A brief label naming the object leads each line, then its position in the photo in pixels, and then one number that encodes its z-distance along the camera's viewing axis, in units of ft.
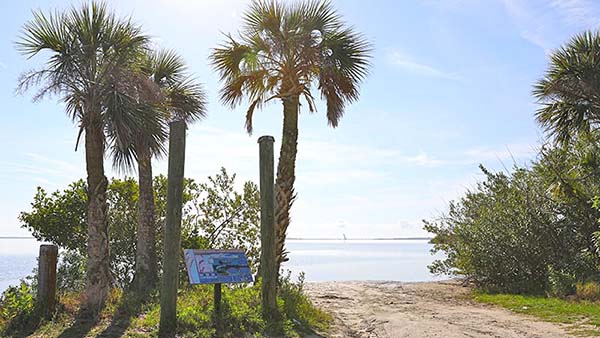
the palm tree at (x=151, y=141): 29.76
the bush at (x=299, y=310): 27.86
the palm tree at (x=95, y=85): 28.55
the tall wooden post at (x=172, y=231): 23.95
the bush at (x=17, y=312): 25.07
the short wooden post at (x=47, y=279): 26.35
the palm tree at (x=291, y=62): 34.24
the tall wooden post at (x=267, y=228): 27.76
